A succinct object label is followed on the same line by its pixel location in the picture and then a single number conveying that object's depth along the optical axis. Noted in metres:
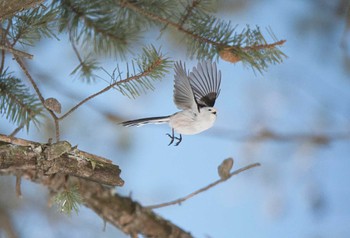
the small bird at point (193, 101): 8.57
